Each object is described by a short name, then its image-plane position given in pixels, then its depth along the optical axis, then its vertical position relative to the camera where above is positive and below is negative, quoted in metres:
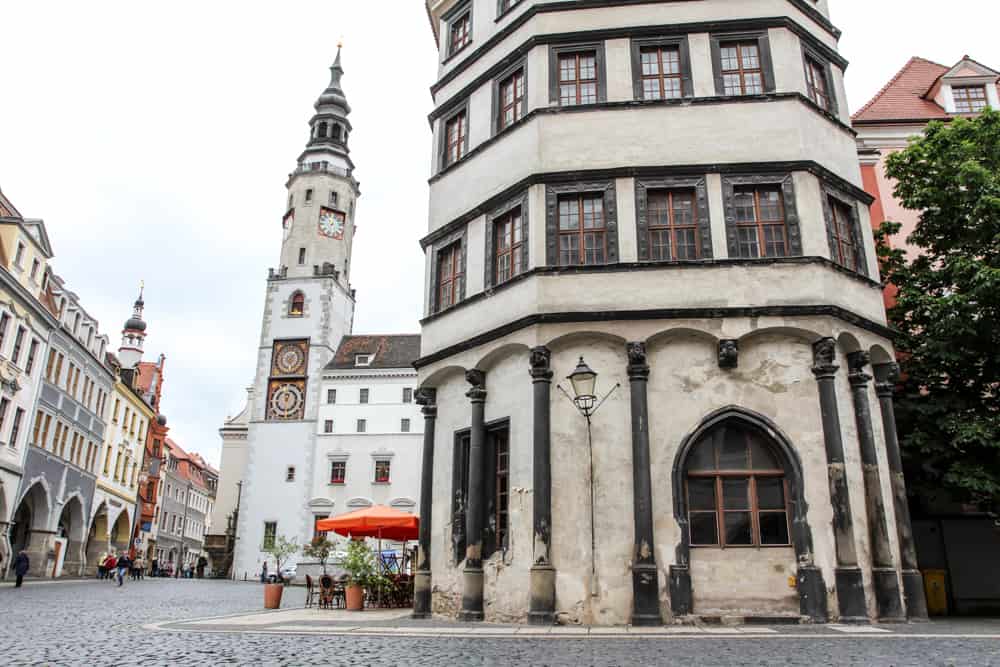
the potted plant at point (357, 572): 17.88 +0.03
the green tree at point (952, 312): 15.78 +5.34
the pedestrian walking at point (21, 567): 28.51 +0.13
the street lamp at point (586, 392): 13.69 +3.07
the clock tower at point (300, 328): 56.59 +18.17
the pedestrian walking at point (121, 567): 33.22 +0.19
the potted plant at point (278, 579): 19.06 -0.25
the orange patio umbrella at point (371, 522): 19.55 +1.22
